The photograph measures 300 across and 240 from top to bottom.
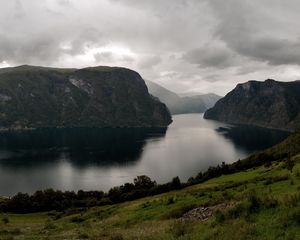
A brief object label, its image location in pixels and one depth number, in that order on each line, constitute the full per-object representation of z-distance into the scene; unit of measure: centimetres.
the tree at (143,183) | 7512
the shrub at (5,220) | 4371
